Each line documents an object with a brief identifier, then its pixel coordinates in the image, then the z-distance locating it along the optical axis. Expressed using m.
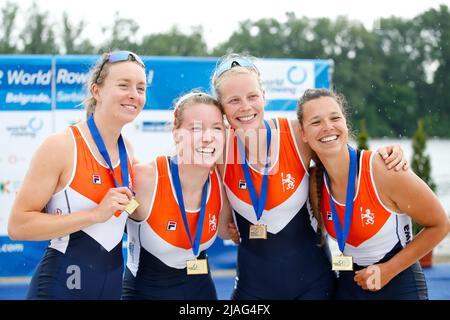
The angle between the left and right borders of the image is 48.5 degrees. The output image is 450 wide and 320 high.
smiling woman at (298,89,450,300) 2.24
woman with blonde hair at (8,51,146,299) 2.08
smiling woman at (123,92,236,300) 2.31
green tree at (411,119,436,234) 6.92
